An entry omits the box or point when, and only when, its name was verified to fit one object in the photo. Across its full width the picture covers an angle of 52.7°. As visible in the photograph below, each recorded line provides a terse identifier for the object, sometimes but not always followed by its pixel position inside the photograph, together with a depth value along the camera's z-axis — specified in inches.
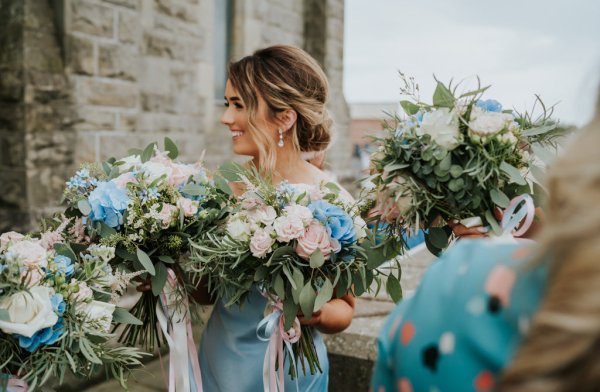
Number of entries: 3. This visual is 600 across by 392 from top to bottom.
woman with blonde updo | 103.1
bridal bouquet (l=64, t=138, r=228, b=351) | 85.3
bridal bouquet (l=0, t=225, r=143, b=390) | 66.4
